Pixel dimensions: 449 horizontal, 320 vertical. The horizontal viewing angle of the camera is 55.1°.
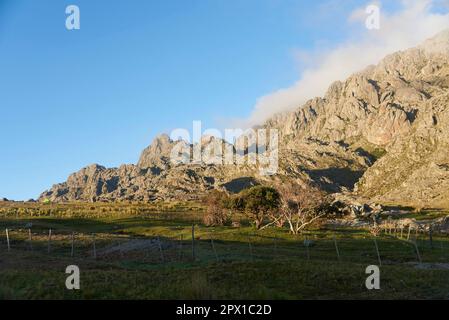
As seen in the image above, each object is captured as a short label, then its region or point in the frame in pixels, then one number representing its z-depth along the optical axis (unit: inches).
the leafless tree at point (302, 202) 2628.0
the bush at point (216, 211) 3110.2
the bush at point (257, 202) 2987.2
